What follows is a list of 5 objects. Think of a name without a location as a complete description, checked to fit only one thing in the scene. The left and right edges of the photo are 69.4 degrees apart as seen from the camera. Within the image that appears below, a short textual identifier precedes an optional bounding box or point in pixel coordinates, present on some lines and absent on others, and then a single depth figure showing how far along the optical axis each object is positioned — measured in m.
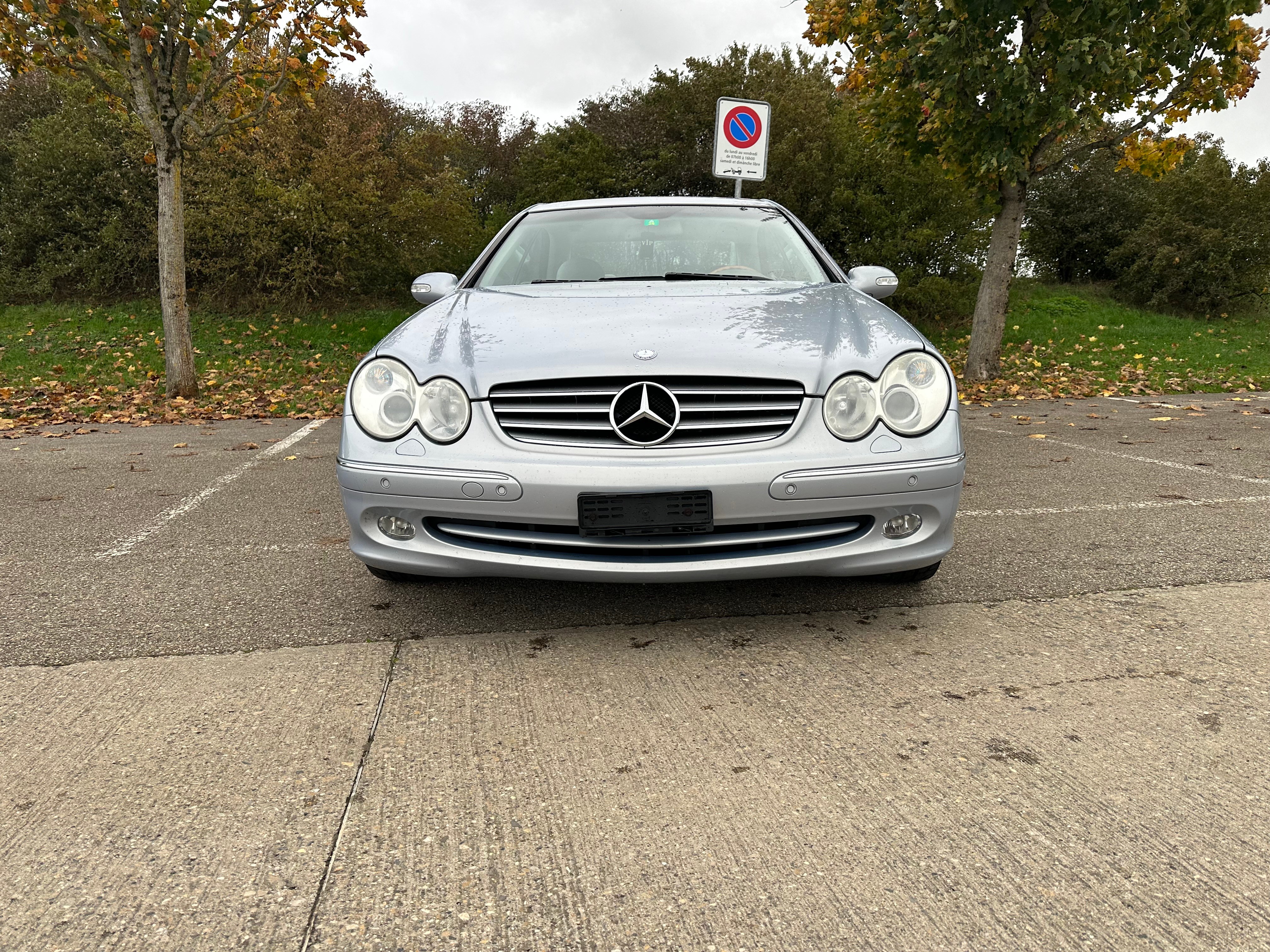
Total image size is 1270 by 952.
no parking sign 8.36
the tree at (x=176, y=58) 8.86
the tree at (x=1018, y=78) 8.55
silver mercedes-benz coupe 2.56
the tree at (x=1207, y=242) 16.97
